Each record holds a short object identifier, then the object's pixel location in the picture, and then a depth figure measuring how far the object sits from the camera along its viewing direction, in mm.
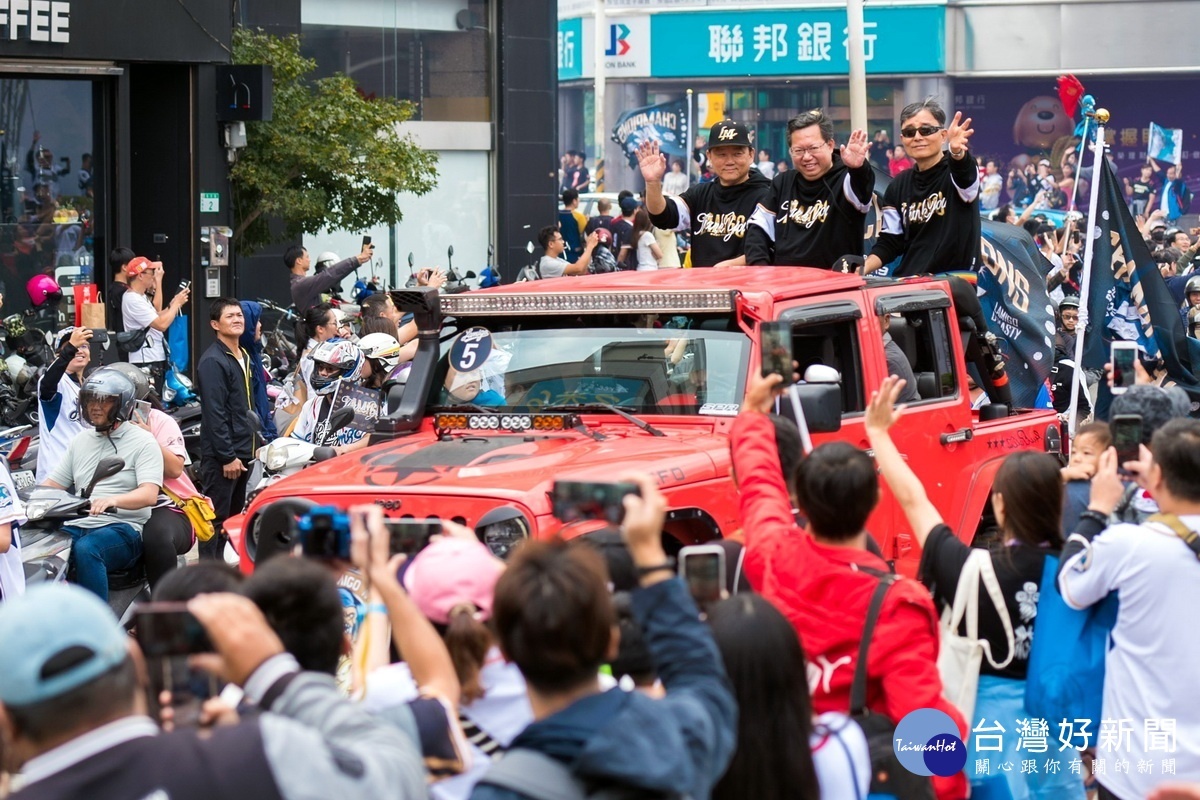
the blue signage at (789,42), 40938
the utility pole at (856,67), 20688
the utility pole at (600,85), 39562
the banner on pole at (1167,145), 31188
